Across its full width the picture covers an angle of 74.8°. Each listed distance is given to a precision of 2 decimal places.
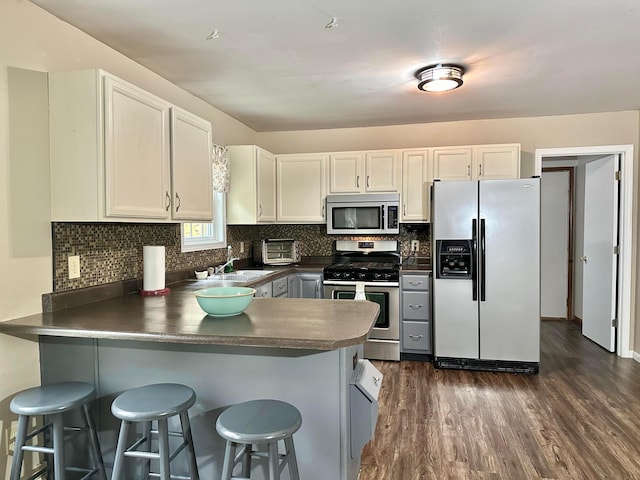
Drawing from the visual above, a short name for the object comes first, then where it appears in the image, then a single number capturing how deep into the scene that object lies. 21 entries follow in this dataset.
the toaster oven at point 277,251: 4.62
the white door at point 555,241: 5.68
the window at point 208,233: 3.53
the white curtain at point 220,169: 3.77
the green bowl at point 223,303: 1.98
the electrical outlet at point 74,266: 2.25
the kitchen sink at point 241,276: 3.53
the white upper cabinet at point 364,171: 4.37
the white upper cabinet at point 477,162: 4.11
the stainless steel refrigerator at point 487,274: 3.71
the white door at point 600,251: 4.29
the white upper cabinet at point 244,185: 4.11
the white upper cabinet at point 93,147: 2.02
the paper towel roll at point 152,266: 2.71
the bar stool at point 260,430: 1.52
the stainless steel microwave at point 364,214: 4.33
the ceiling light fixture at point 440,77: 2.85
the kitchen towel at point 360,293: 2.68
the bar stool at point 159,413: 1.64
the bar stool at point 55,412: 1.69
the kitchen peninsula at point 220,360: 1.75
